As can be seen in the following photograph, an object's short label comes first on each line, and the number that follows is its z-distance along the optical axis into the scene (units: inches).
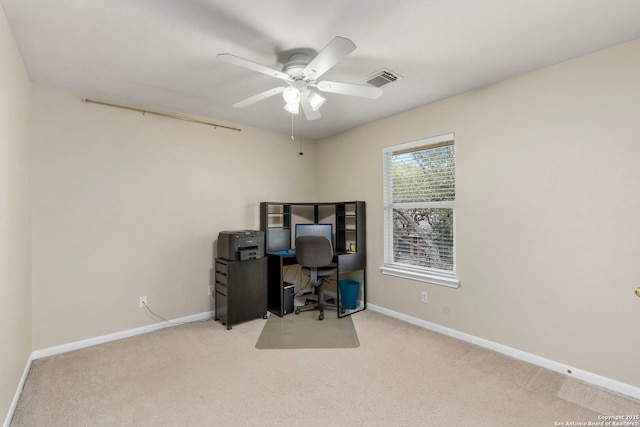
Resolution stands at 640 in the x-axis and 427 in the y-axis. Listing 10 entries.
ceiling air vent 99.2
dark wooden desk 147.4
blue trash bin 156.0
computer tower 147.8
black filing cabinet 132.3
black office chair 141.9
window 126.8
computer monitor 165.5
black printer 134.0
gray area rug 116.0
